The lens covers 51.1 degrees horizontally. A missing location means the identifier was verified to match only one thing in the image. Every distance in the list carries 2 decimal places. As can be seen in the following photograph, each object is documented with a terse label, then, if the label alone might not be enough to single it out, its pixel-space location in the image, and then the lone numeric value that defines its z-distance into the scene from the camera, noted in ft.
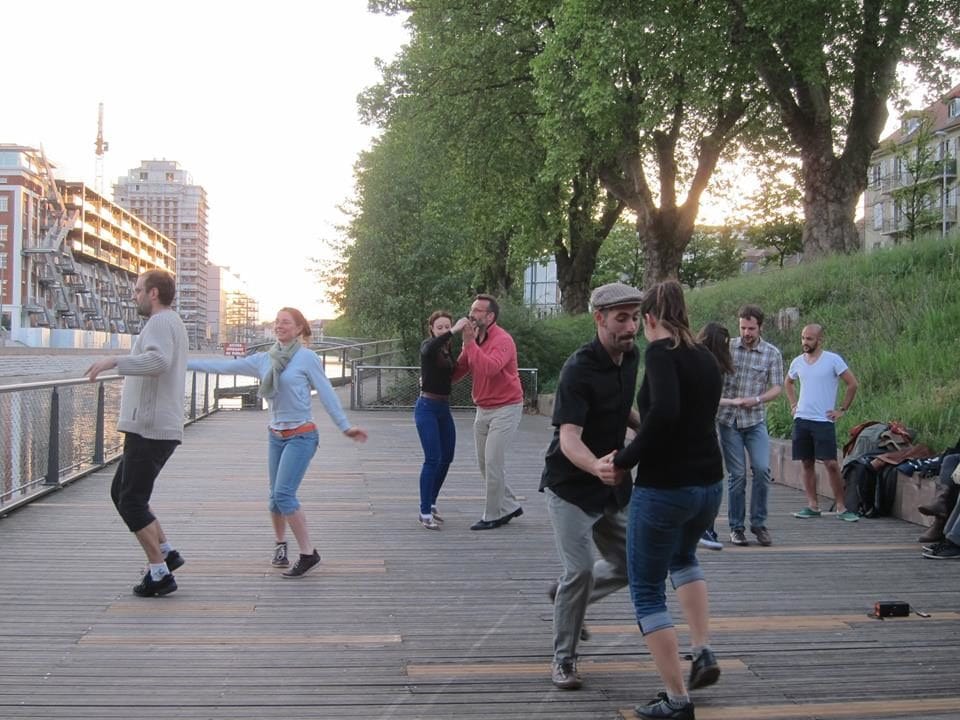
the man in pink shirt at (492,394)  26.86
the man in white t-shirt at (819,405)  29.76
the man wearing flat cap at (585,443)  14.29
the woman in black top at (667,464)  12.99
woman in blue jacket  21.67
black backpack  30.12
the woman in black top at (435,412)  27.73
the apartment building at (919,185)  130.94
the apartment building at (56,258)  341.82
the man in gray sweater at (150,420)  19.36
